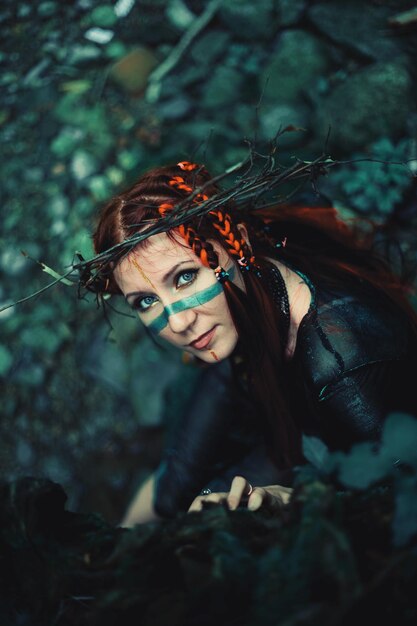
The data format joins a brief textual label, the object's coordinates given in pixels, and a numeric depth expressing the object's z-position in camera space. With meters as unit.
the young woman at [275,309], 0.95
